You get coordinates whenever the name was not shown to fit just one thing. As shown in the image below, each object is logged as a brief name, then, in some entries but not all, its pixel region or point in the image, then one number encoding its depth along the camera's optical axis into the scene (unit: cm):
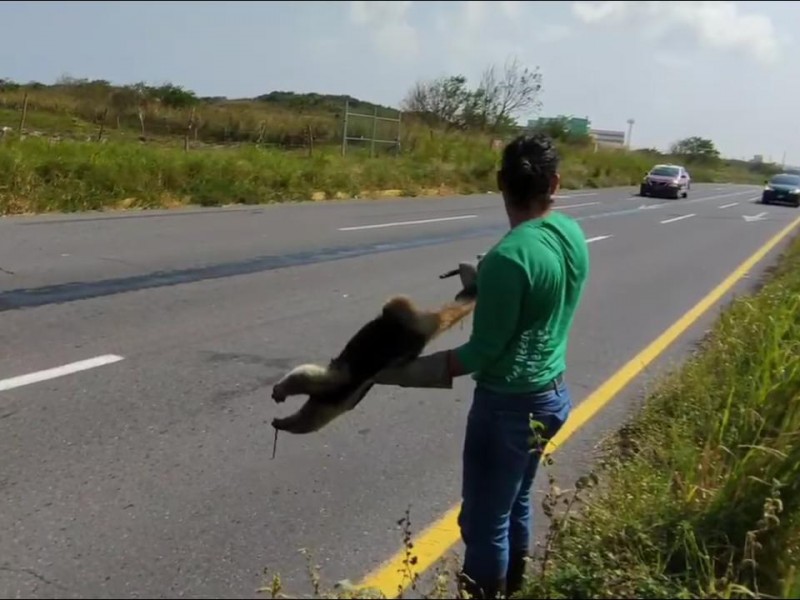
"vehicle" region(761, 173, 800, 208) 3916
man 308
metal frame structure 3100
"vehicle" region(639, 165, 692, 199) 3888
